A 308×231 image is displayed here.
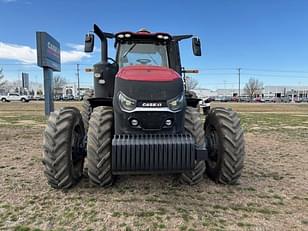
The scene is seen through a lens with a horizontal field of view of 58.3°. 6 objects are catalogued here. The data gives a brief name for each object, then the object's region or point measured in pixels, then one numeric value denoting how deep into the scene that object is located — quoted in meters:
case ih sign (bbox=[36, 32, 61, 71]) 11.82
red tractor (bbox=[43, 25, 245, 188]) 3.51
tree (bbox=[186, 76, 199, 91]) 88.50
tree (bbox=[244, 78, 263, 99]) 94.31
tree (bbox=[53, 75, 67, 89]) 95.61
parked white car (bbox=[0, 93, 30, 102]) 55.00
